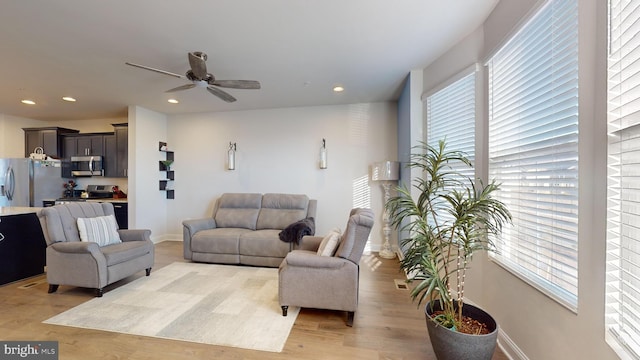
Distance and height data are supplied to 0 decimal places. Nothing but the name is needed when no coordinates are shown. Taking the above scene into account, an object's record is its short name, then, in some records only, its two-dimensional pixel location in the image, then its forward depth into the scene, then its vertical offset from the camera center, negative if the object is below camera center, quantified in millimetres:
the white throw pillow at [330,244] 2342 -658
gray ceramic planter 1441 -1014
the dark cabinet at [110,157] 4945 +421
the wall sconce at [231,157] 4816 +422
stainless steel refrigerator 4387 -74
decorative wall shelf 5051 +97
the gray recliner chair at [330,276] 2166 -899
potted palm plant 1466 -705
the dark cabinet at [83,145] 5020 +681
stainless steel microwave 4965 +252
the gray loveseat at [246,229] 3607 -858
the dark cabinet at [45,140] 5066 +786
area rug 2014 -1307
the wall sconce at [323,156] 4535 +414
